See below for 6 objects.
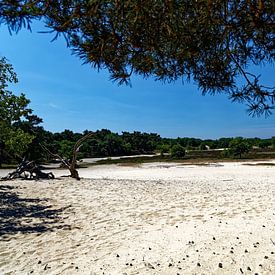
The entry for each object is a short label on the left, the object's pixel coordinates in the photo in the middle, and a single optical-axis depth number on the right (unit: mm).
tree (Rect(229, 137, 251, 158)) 59219
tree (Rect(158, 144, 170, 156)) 81194
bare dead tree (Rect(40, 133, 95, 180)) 19281
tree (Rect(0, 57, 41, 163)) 14406
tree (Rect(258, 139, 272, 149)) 101600
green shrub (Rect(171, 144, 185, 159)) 63781
